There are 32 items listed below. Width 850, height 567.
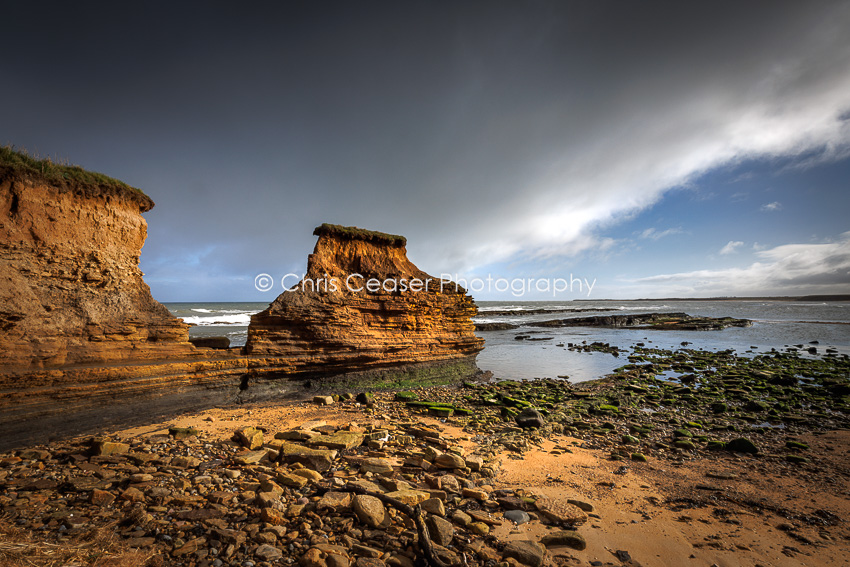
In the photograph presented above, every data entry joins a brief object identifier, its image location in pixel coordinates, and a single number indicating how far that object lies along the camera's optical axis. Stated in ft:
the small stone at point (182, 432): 20.73
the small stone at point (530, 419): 27.01
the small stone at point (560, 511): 13.61
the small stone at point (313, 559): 9.70
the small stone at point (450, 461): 17.59
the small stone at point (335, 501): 12.83
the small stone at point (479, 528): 12.09
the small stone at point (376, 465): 16.52
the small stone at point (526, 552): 10.79
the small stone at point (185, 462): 15.90
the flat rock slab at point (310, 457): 16.71
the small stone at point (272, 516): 11.62
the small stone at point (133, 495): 12.64
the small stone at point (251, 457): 16.72
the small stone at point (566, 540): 12.03
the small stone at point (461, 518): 12.70
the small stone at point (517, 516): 13.37
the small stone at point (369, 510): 11.84
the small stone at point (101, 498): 12.31
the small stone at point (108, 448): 16.89
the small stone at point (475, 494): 14.60
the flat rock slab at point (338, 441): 19.06
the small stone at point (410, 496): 13.41
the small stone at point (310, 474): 15.22
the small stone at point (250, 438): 19.11
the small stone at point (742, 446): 22.91
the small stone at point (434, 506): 12.88
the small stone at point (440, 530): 11.24
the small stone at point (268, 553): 9.91
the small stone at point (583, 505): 14.76
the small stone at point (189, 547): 9.75
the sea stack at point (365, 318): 33.60
